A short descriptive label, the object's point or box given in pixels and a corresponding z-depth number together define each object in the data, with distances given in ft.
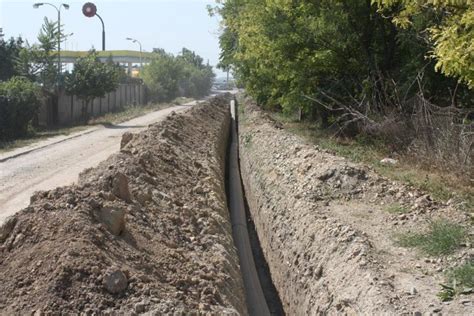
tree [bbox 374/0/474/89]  22.85
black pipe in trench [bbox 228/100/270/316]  29.89
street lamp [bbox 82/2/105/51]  155.94
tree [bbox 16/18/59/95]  111.96
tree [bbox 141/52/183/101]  205.57
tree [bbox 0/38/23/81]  109.19
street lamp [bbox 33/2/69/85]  116.12
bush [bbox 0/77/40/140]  79.10
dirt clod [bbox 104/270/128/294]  18.66
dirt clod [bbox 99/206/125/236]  23.23
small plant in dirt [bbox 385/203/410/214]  29.78
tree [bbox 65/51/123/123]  106.01
